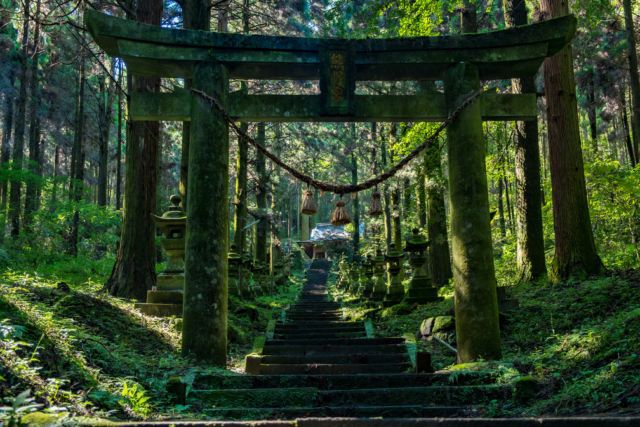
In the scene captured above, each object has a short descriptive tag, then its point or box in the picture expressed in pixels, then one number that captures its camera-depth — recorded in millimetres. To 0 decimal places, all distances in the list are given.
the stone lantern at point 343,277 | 25167
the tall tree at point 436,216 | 14406
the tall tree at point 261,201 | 22078
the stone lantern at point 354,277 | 21281
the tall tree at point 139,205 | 9945
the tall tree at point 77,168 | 18812
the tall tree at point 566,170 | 9164
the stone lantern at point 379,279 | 16016
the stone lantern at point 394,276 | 14336
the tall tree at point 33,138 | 19750
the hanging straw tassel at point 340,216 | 12913
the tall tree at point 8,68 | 21141
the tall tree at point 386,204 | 23234
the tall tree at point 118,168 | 22758
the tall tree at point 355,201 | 28312
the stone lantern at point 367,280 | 17556
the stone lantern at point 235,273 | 14386
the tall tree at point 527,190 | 11148
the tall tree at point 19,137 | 18625
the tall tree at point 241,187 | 19109
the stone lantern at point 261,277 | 18723
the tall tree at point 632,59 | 15148
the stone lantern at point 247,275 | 15833
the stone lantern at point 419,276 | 12556
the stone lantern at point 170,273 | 9047
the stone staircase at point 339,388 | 4438
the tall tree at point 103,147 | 21906
